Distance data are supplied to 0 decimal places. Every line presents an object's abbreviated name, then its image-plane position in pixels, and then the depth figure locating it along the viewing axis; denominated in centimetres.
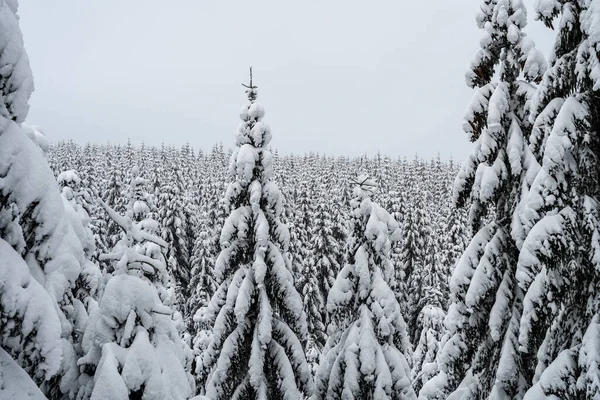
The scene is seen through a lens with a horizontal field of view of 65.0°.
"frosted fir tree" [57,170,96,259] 1359
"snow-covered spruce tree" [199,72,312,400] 1266
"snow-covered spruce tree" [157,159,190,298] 4512
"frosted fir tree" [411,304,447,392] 2677
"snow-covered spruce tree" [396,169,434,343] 4534
